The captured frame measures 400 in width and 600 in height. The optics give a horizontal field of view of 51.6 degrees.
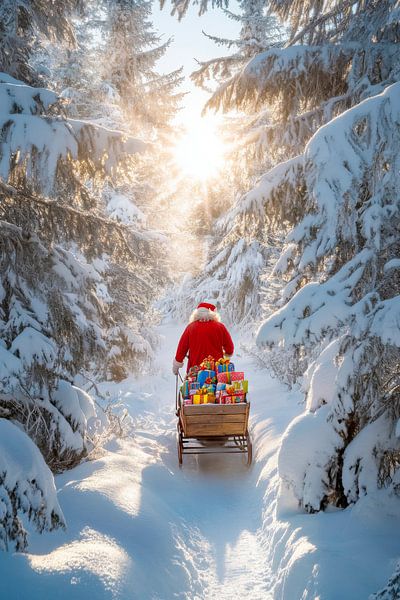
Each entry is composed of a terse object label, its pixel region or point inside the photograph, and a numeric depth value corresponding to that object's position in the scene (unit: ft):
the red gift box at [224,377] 21.19
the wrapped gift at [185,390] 21.20
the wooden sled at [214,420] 19.76
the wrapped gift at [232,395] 20.30
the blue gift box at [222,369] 21.95
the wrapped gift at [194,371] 22.98
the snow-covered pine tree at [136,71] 48.65
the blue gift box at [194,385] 21.52
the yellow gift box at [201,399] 20.24
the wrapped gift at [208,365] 22.57
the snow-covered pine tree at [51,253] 13.71
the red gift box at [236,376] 21.40
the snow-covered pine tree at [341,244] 11.75
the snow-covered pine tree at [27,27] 17.71
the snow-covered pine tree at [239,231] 20.12
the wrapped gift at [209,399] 20.33
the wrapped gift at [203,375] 21.71
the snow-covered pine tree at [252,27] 48.96
